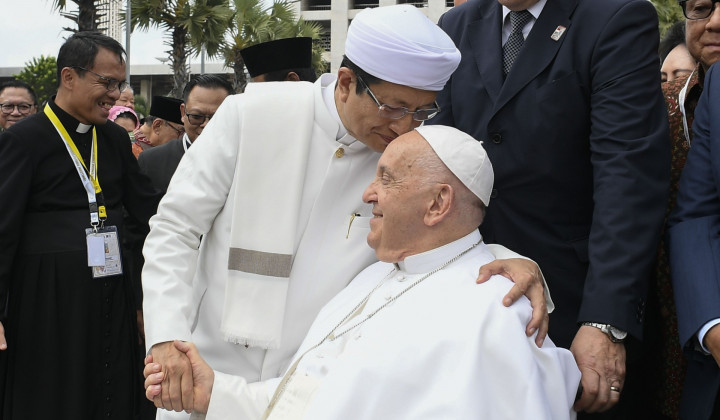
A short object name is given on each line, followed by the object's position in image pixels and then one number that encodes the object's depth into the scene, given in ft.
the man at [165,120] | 24.09
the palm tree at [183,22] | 69.62
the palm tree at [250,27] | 76.59
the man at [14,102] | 21.27
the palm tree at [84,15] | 52.34
